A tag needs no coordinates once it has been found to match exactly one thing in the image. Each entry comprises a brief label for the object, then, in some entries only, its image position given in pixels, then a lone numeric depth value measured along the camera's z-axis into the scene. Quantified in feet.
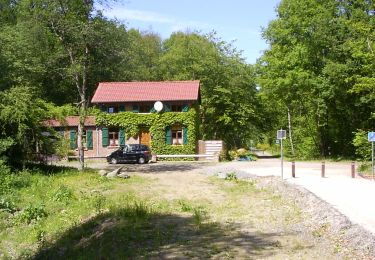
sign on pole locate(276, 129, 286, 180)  70.33
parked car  120.06
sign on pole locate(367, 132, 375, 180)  76.07
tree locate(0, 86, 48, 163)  73.67
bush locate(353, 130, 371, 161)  94.23
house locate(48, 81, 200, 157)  133.28
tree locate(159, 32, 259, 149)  154.10
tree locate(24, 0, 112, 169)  84.64
